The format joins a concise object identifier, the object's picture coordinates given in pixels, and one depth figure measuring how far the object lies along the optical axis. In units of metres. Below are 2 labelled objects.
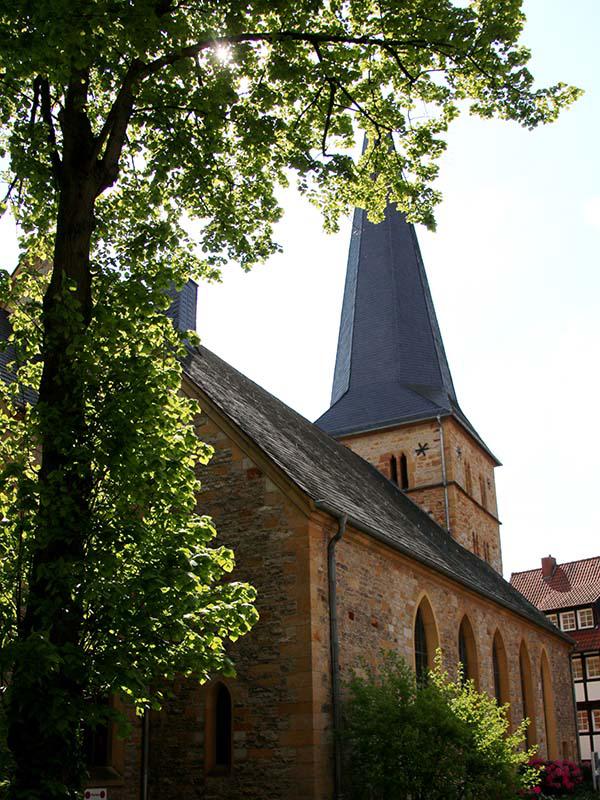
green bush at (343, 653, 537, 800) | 10.52
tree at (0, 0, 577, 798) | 7.55
